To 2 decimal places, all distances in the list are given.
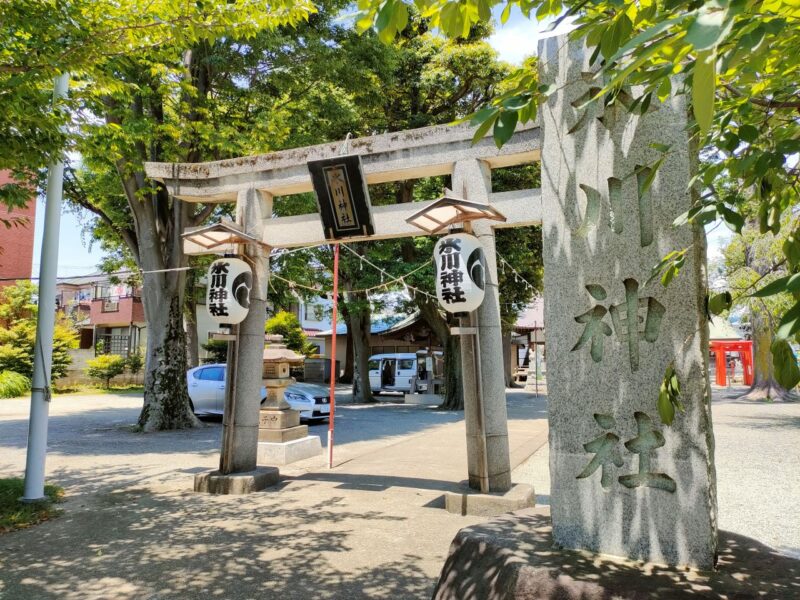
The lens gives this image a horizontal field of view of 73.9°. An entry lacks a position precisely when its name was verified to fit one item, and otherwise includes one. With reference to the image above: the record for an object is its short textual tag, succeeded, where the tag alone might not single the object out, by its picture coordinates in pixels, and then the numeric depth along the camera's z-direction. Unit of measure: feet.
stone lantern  29.89
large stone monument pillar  9.16
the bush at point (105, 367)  77.87
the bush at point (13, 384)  64.39
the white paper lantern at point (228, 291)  22.97
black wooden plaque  22.74
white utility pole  19.98
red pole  27.73
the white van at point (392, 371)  85.48
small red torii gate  79.00
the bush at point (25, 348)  68.85
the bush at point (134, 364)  83.66
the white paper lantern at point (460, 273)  19.79
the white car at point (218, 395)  46.76
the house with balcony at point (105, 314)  95.86
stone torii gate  20.56
